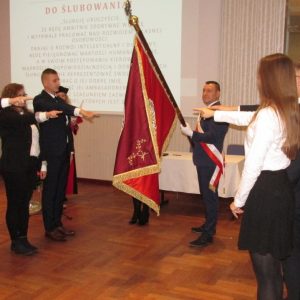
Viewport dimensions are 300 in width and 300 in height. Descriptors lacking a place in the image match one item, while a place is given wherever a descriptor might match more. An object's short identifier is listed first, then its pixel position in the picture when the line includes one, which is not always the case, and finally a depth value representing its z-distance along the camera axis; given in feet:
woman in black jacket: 10.73
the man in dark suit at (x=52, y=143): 12.12
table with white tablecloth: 14.80
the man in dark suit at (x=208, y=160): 11.61
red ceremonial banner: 10.30
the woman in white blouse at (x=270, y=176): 5.91
